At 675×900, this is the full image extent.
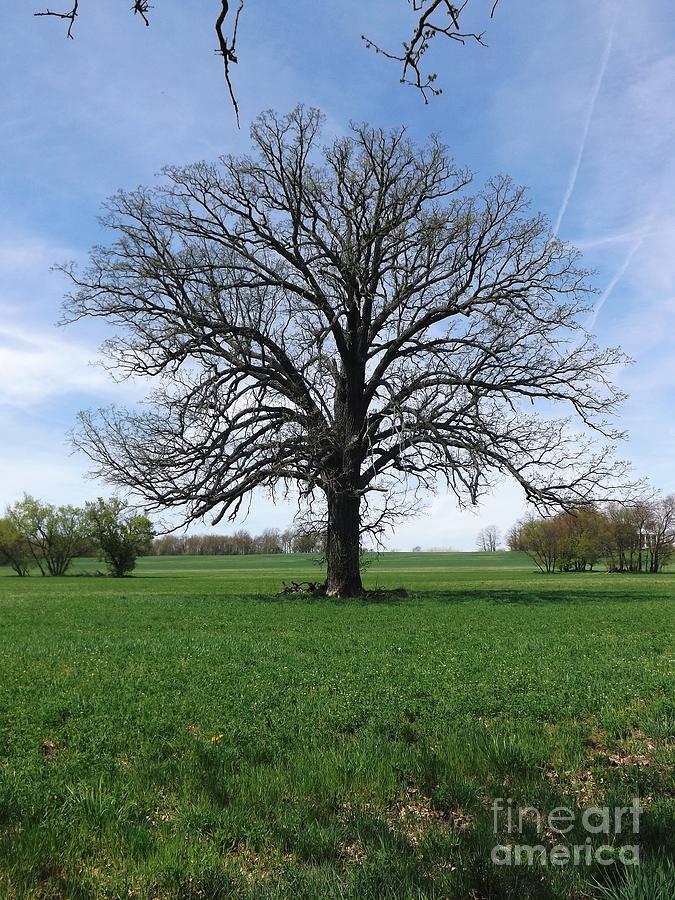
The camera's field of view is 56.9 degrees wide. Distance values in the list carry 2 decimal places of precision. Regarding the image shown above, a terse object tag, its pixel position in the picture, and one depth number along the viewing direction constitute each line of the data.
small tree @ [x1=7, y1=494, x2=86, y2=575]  79.31
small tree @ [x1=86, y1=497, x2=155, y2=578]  71.31
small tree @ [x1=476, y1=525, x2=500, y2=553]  190.60
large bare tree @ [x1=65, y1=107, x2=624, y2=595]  25.69
